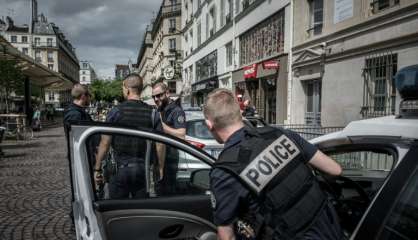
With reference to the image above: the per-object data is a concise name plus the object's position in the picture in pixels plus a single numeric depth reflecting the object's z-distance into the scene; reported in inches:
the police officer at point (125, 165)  109.0
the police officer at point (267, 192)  69.1
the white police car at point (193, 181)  84.5
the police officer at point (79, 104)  185.6
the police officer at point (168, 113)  194.5
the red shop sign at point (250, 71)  856.9
